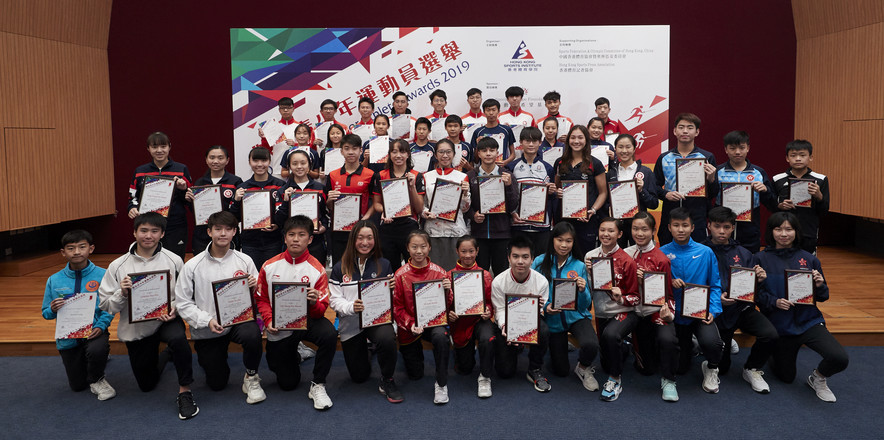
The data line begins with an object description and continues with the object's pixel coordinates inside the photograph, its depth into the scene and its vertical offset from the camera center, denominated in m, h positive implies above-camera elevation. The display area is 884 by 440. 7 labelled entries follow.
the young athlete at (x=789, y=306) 3.65 -0.75
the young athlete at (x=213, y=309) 3.57 -0.67
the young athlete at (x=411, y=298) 3.77 -0.67
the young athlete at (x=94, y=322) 3.59 -0.77
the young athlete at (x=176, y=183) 4.63 +0.12
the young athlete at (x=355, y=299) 3.65 -0.67
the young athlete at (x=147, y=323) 3.50 -0.71
